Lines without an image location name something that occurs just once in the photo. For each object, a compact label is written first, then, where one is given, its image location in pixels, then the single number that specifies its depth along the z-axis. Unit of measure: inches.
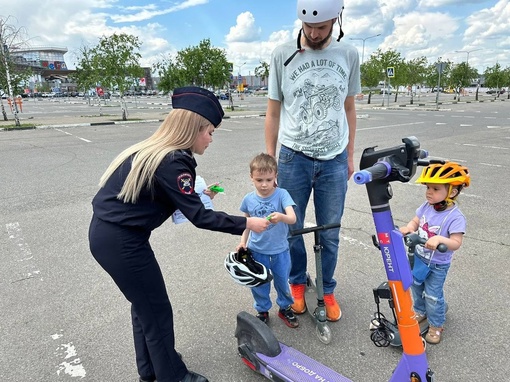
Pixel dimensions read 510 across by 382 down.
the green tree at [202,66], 1044.5
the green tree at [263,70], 1355.8
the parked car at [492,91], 2576.8
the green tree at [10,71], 678.5
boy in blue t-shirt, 98.7
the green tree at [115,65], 775.1
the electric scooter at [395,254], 60.9
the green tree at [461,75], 1676.9
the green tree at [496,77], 1827.0
